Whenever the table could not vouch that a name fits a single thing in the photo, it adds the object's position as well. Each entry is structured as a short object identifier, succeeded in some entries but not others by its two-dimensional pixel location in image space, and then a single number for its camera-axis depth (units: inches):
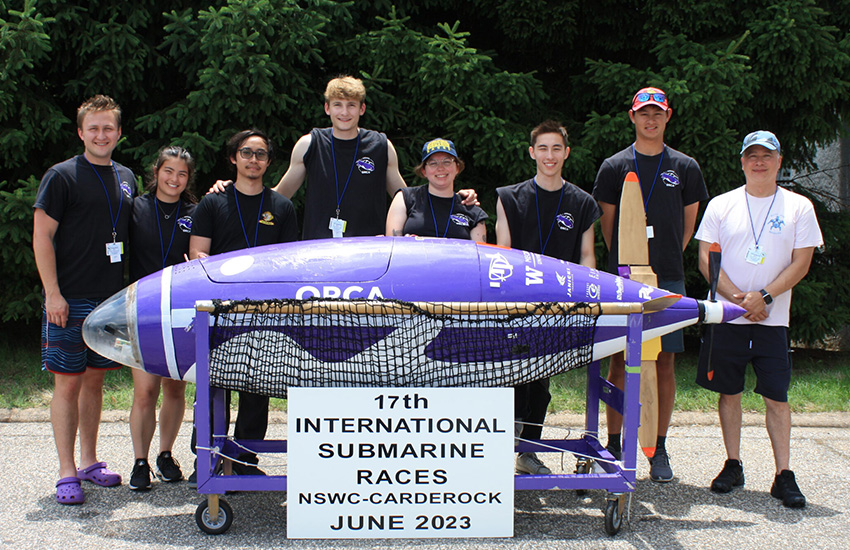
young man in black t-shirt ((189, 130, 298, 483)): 177.5
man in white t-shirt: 175.2
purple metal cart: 145.8
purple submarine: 152.4
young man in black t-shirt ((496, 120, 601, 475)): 184.5
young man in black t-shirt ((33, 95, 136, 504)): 167.6
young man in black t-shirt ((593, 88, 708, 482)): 189.8
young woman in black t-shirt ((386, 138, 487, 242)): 181.0
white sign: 142.4
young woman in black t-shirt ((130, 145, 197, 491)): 177.6
